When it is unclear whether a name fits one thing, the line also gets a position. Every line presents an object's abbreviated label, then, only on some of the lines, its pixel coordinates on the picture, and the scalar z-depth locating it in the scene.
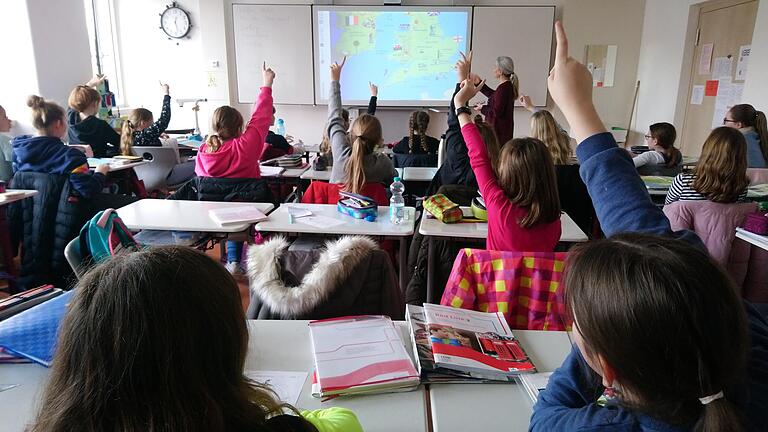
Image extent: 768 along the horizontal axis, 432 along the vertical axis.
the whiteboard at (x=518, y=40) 6.82
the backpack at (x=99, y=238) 2.05
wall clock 7.30
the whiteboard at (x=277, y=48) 6.97
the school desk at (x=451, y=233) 2.66
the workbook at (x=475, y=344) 1.32
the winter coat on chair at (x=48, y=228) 3.27
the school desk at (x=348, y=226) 2.74
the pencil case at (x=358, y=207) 2.91
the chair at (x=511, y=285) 1.80
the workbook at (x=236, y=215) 2.81
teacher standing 4.93
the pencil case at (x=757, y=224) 2.65
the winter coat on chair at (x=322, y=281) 1.69
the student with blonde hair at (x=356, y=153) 3.21
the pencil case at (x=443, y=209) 2.82
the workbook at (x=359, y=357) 1.25
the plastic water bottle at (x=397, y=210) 2.90
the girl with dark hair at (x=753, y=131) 3.98
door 5.07
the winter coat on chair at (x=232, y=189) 3.37
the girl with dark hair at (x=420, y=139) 4.71
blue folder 1.38
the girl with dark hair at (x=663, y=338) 0.70
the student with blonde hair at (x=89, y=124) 4.75
